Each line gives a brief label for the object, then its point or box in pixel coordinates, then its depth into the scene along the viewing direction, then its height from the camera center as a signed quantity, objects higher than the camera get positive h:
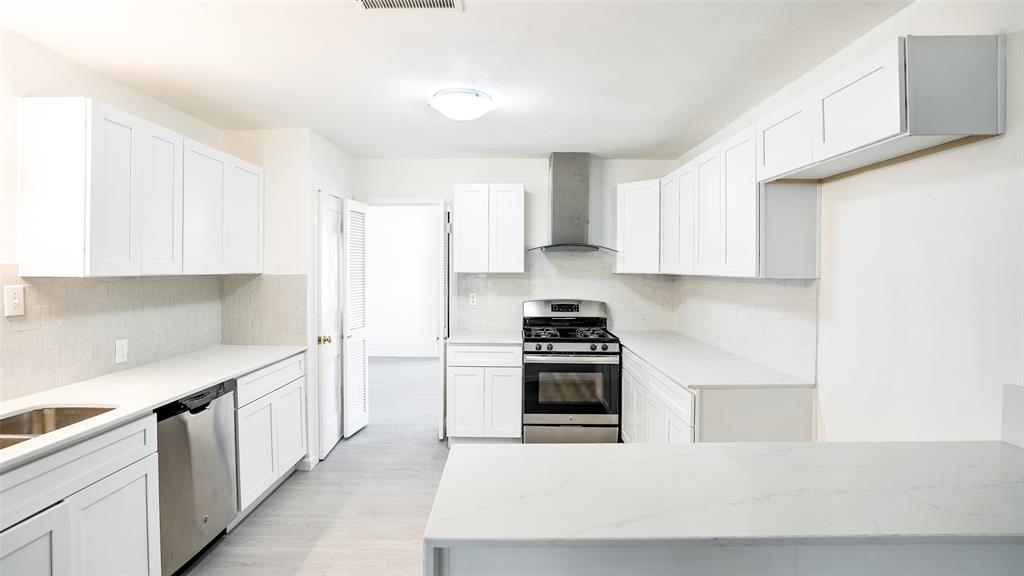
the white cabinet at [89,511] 1.40 -0.78
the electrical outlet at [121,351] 2.45 -0.36
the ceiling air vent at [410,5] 1.71 +1.06
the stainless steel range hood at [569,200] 4.02 +0.76
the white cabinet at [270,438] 2.63 -0.96
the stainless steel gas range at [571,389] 3.64 -0.83
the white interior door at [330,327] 3.55 -0.33
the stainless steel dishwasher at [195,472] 2.05 -0.91
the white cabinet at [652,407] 2.47 -0.75
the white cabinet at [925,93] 1.38 +0.60
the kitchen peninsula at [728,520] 0.97 -0.51
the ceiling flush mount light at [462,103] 2.53 +1.02
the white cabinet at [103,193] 1.95 +0.42
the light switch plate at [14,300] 1.92 -0.07
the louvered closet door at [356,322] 3.91 -0.32
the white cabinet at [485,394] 3.72 -0.88
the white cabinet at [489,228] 3.94 +0.50
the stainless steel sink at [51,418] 1.85 -0.55
